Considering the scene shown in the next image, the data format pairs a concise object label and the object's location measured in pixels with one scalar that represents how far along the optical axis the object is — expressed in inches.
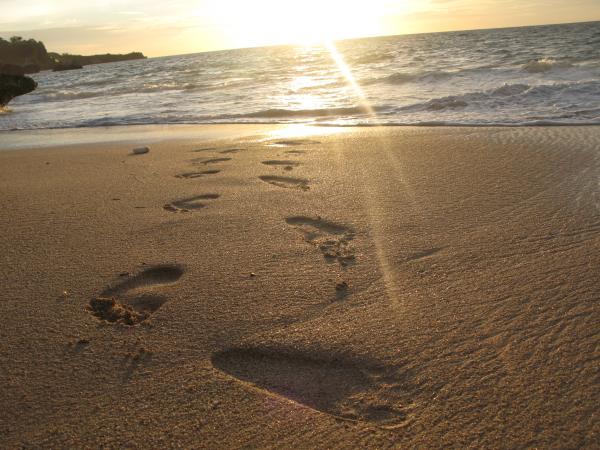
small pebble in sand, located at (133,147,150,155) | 193.0
